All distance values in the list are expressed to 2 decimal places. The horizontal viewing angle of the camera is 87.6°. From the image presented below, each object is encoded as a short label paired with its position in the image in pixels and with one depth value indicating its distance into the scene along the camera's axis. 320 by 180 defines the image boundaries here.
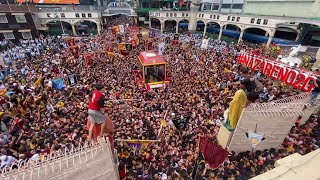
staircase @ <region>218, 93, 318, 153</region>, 6.63
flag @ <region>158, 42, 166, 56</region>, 17.83
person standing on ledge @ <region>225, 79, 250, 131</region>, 6.36
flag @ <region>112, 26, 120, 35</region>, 28.40
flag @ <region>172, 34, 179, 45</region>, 24.42
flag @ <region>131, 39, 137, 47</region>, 22.45
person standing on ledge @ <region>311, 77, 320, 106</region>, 8.68
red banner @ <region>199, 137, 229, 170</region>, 5.78
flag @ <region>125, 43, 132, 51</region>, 21.83
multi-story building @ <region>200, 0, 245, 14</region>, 32.66
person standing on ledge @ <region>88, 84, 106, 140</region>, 4.71
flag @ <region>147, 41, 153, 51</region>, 22.81
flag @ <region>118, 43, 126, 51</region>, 21.02
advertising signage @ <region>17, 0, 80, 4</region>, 35.88
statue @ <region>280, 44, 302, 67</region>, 12.25
